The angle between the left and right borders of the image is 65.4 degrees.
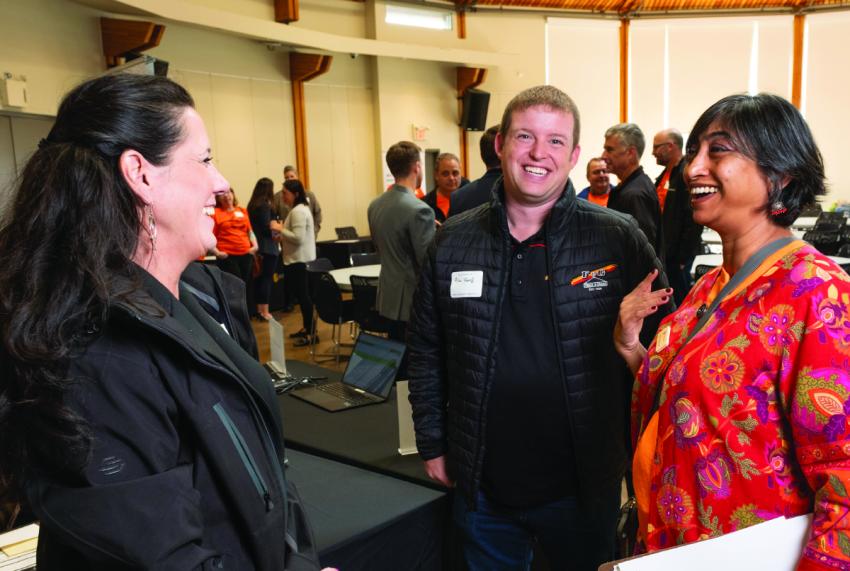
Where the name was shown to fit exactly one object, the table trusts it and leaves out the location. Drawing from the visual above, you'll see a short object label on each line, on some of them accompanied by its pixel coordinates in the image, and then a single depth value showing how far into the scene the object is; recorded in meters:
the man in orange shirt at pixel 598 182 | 5.16
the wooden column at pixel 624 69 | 12.70
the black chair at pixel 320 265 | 6.52
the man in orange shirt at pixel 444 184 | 5.07
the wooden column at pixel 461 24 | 11.67
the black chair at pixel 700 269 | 4.81
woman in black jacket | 0.88
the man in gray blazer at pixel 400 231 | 4.11
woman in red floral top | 1.02
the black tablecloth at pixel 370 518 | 1.66
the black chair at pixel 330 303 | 5.66
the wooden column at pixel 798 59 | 12.55
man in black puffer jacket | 1.69
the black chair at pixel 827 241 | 7.32
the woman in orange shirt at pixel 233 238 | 7.14
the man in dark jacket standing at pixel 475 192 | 3.71
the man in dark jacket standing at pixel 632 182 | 4.14
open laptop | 2.56
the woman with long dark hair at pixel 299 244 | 7.01
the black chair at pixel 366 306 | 5.29
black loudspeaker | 11.64
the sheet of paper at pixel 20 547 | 1.51
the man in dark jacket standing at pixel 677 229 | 4.73
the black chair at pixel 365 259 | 6.77
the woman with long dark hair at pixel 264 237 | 7.75
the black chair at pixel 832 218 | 8.89
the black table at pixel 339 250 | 9.28
